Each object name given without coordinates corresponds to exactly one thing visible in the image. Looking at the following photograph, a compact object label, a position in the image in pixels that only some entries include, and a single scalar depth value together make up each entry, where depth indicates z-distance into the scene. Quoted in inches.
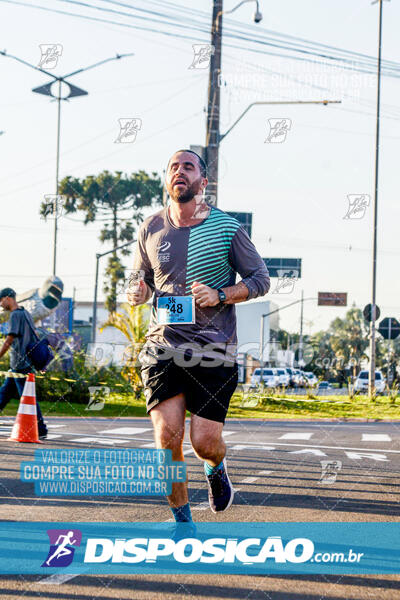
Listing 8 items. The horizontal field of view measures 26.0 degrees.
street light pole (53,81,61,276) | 676.7
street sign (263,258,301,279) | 676.7
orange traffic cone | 401.9
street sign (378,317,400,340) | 877.8
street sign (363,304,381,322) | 980.6
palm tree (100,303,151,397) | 862.5
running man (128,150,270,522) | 178.5
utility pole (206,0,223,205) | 623.5
